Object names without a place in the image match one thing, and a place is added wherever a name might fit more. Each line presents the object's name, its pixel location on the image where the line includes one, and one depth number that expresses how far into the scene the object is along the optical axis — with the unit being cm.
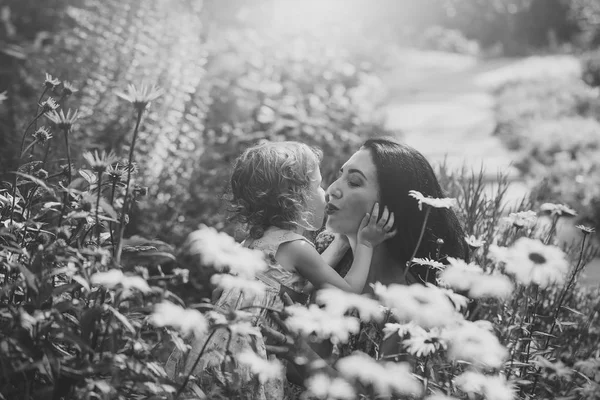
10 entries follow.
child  215
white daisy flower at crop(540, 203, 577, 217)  198
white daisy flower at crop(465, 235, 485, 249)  179
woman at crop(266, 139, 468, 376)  234
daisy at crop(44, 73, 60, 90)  184
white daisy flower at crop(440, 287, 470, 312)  147
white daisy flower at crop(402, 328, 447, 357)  145
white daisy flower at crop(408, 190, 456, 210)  166
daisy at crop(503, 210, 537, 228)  180
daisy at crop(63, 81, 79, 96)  192
